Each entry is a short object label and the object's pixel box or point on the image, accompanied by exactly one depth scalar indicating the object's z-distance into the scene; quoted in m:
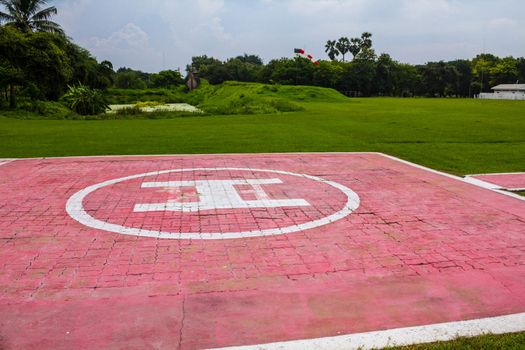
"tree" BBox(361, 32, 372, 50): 107.55
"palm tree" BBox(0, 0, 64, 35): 37.20
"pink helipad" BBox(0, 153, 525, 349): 3.69
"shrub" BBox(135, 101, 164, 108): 47.85
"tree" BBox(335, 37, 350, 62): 110.12
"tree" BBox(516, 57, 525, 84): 89.19
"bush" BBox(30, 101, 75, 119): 30.41
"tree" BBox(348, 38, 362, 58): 108.99
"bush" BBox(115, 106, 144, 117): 29.94
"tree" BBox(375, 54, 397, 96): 84.12
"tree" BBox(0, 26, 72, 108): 31.03
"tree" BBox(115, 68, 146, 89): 72.31
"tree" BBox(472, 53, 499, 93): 88.88
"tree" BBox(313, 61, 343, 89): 78.50
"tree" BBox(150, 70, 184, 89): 72.19
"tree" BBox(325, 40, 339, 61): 110.94
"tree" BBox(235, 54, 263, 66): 155.23
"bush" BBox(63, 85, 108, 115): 34.19
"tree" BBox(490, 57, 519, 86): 86.19
